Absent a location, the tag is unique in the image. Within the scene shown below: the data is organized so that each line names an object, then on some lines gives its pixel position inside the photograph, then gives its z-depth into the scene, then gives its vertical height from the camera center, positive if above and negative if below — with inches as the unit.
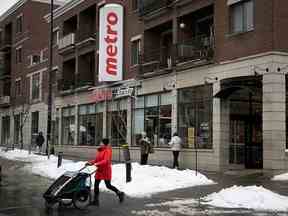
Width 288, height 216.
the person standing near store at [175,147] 1043.9 -11.3
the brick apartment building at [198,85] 912.3 +113.7
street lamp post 1410.6 +51.3
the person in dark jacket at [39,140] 1708.9 +0.0
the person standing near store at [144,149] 1053.2 -15.4
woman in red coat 580.7 -27.6
